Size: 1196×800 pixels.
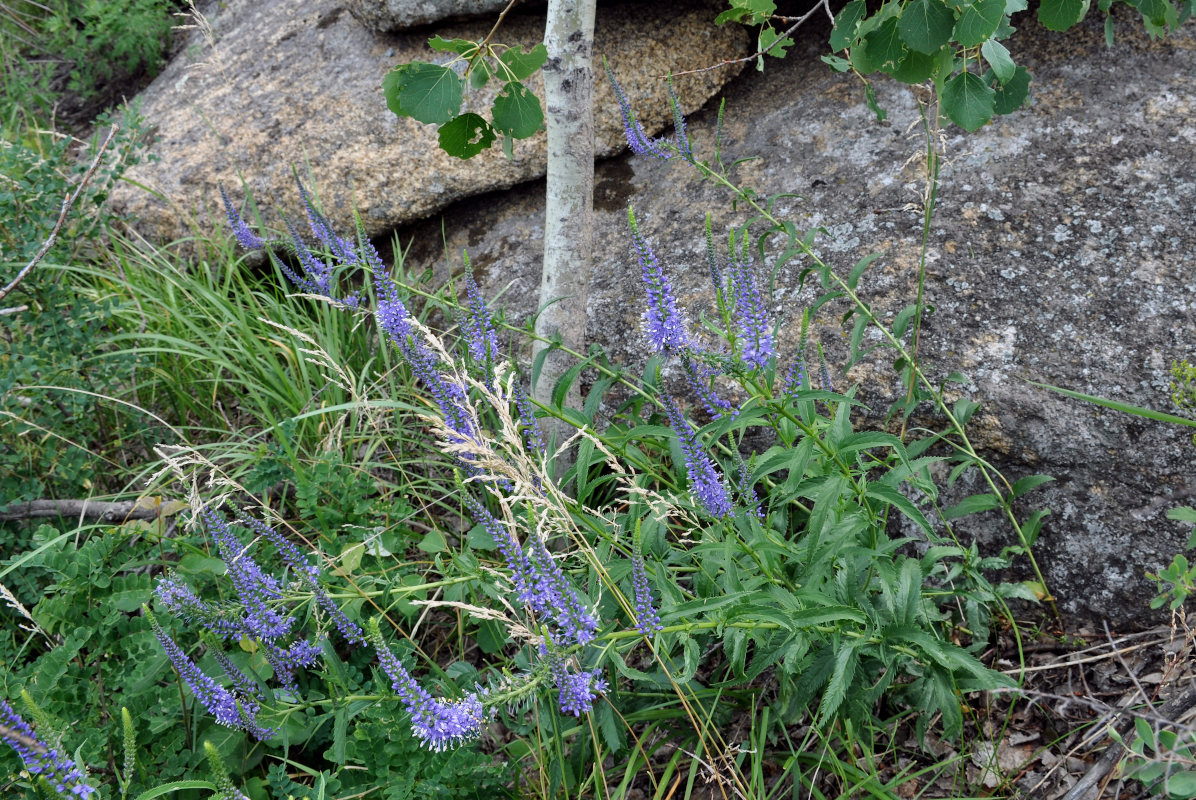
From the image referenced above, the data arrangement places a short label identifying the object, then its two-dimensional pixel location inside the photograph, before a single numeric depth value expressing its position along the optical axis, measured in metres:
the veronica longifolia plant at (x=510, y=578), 1.78
